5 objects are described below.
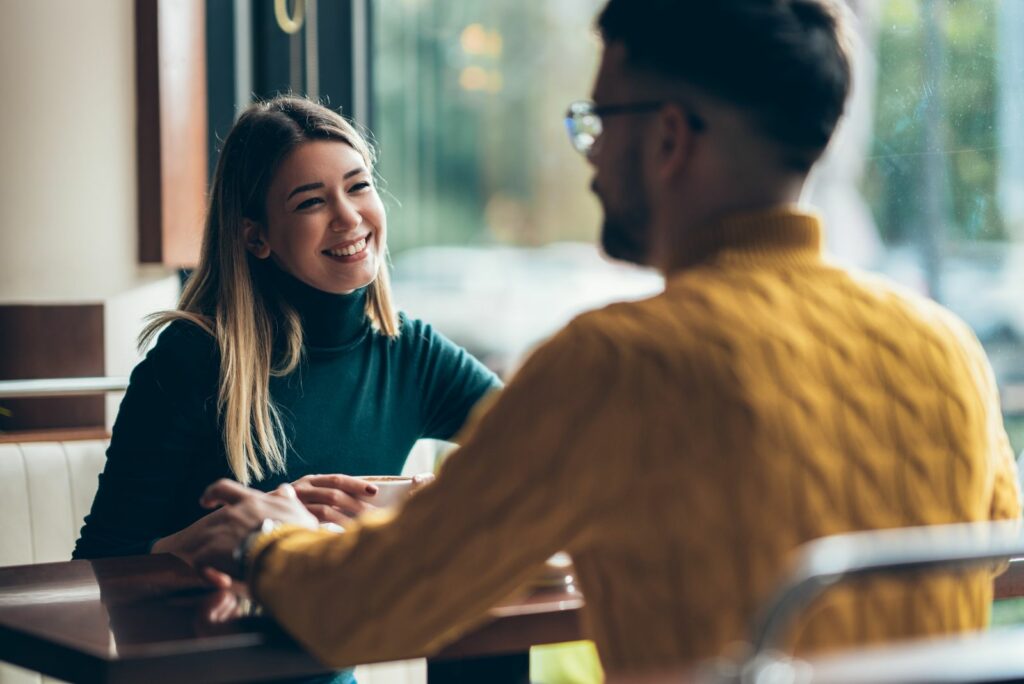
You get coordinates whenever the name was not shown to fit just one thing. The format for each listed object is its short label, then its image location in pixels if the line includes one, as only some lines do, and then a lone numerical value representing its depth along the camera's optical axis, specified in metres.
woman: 2.45
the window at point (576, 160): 2.98
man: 1.79
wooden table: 1.95
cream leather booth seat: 2.64
